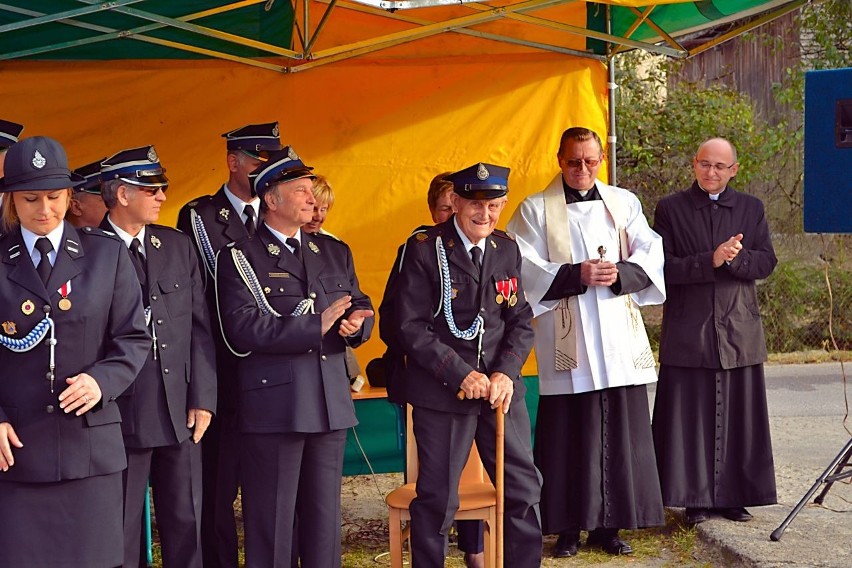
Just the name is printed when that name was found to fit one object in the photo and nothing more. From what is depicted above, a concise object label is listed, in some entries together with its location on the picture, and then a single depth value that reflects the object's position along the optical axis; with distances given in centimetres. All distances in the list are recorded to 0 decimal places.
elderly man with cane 470
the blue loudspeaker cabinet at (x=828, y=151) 531
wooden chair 477
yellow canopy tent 605
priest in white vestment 550
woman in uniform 364
